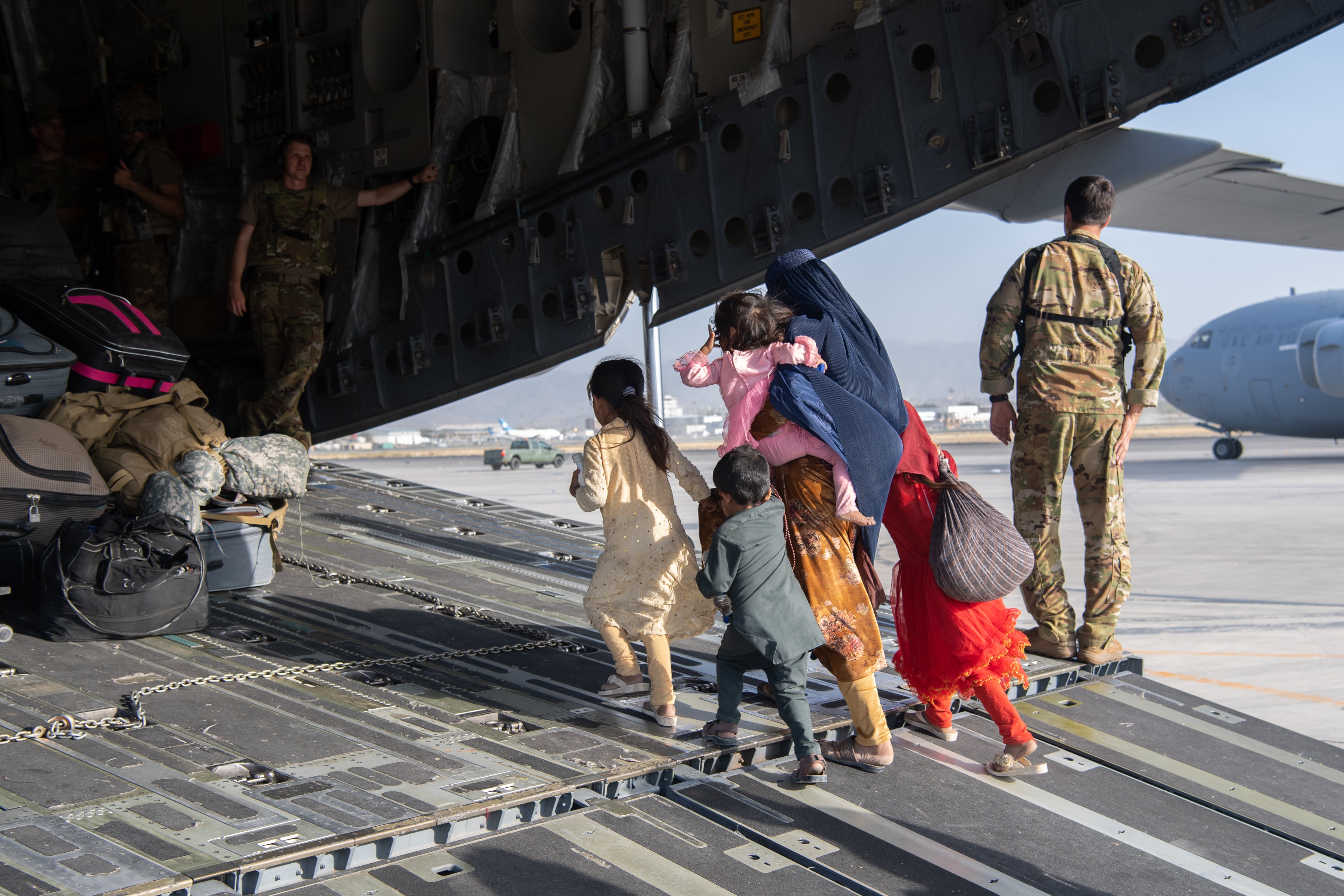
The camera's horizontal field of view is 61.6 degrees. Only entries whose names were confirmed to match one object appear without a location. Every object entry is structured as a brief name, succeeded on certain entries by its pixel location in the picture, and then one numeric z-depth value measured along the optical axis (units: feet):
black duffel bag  13.30
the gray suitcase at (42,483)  14.14
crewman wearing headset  22.44
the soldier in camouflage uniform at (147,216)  25.67
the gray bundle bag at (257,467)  15.80
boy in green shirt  10.36
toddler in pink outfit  10.88
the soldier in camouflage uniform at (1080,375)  13.73
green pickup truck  120.78
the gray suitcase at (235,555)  16.35
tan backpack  15.64
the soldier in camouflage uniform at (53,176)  25.53
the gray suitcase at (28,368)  16.87
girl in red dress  10.95
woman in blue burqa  10.87
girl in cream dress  11.76
